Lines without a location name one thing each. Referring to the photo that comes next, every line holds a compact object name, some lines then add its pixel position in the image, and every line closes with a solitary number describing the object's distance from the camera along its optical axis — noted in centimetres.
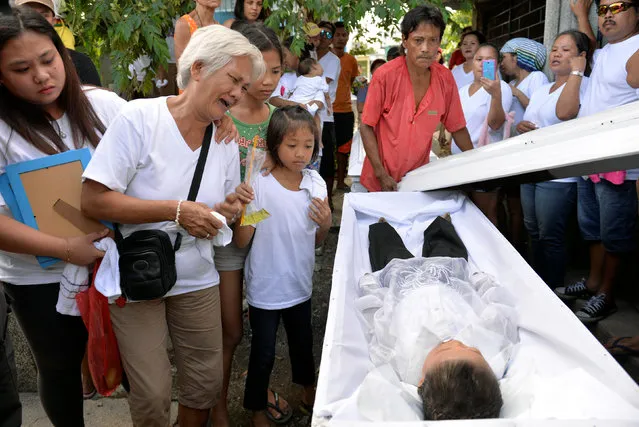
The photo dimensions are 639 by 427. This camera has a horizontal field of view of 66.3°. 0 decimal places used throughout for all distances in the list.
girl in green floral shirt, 226
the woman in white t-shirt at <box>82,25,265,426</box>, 164
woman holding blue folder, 164
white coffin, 132
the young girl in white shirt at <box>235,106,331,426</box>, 226
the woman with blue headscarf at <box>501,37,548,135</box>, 368
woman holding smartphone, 354
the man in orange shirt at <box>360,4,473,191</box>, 296
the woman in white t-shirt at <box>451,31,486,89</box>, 475
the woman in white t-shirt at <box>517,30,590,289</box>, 299
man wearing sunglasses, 267
